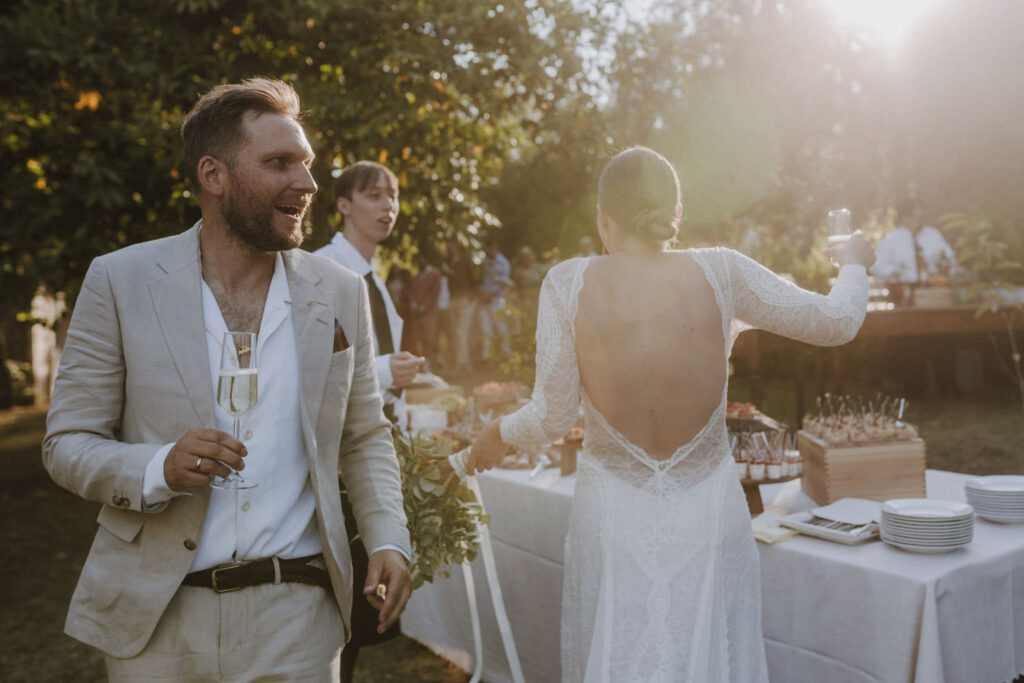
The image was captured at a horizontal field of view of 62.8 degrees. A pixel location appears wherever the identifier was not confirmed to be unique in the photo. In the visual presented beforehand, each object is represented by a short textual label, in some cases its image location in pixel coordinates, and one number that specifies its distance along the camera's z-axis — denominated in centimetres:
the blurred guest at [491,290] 1307
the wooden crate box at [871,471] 310
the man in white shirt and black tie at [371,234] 352
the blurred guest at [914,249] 927
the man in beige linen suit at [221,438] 165
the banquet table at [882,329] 672
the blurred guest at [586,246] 1232
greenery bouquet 290
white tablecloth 231
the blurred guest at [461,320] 1305
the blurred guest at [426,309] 1255
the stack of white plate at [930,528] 247
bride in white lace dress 227
